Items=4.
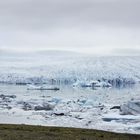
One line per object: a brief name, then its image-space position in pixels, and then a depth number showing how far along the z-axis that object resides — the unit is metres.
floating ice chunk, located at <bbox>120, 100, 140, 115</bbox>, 30.62
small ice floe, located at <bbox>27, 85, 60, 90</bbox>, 95.12
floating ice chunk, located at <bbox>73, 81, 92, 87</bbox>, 109.44
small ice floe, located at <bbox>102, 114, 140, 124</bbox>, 26.12
